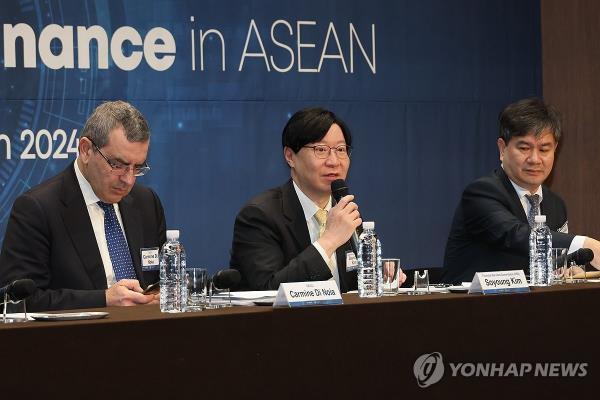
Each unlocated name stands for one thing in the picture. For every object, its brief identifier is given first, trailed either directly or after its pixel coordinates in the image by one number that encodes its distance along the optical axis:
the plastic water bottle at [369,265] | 5.05
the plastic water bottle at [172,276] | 4.45
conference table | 3.86
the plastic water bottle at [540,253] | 5.58
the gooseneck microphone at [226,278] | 4.57
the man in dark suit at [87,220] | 5.72
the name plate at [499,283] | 4.91
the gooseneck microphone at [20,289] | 4.03
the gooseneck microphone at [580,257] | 5.58
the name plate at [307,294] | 4.38
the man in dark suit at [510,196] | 6.99
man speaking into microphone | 5.98
